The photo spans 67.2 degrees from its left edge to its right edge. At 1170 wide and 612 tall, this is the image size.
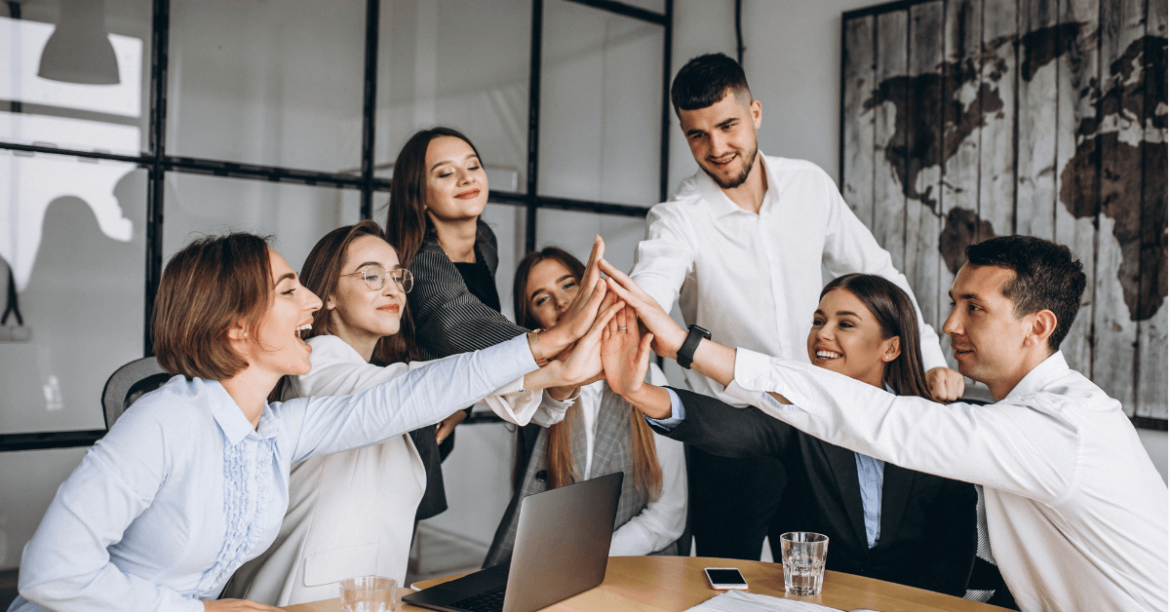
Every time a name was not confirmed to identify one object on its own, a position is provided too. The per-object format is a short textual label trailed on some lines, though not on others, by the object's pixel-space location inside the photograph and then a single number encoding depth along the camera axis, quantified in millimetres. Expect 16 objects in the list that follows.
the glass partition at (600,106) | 4223
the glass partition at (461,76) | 3732
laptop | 1370
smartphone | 1545
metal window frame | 2992
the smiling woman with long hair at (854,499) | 1894
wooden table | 1464
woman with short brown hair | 1282
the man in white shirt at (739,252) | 2400
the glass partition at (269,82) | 3225
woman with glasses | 1744
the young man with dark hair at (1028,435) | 1484
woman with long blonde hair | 2320
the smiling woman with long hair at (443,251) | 2084
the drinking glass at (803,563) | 1512
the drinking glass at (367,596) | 1282
